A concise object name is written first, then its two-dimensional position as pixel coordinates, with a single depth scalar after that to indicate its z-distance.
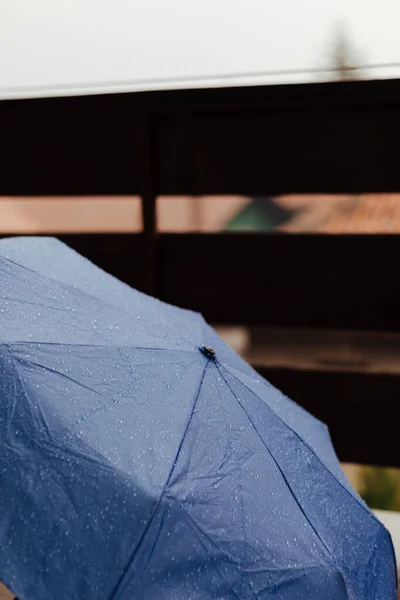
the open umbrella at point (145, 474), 1.21
